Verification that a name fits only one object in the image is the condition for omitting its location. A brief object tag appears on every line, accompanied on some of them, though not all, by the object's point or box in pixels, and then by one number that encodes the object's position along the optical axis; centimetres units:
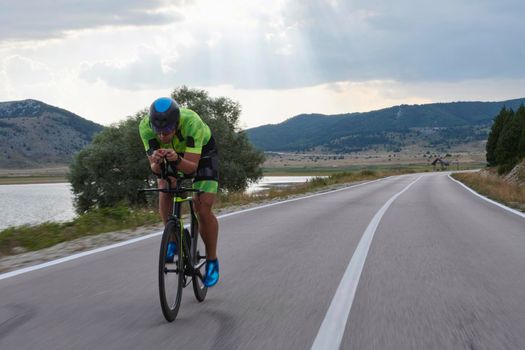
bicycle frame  473
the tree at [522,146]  5391
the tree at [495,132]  7494
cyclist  455
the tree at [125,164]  4459
